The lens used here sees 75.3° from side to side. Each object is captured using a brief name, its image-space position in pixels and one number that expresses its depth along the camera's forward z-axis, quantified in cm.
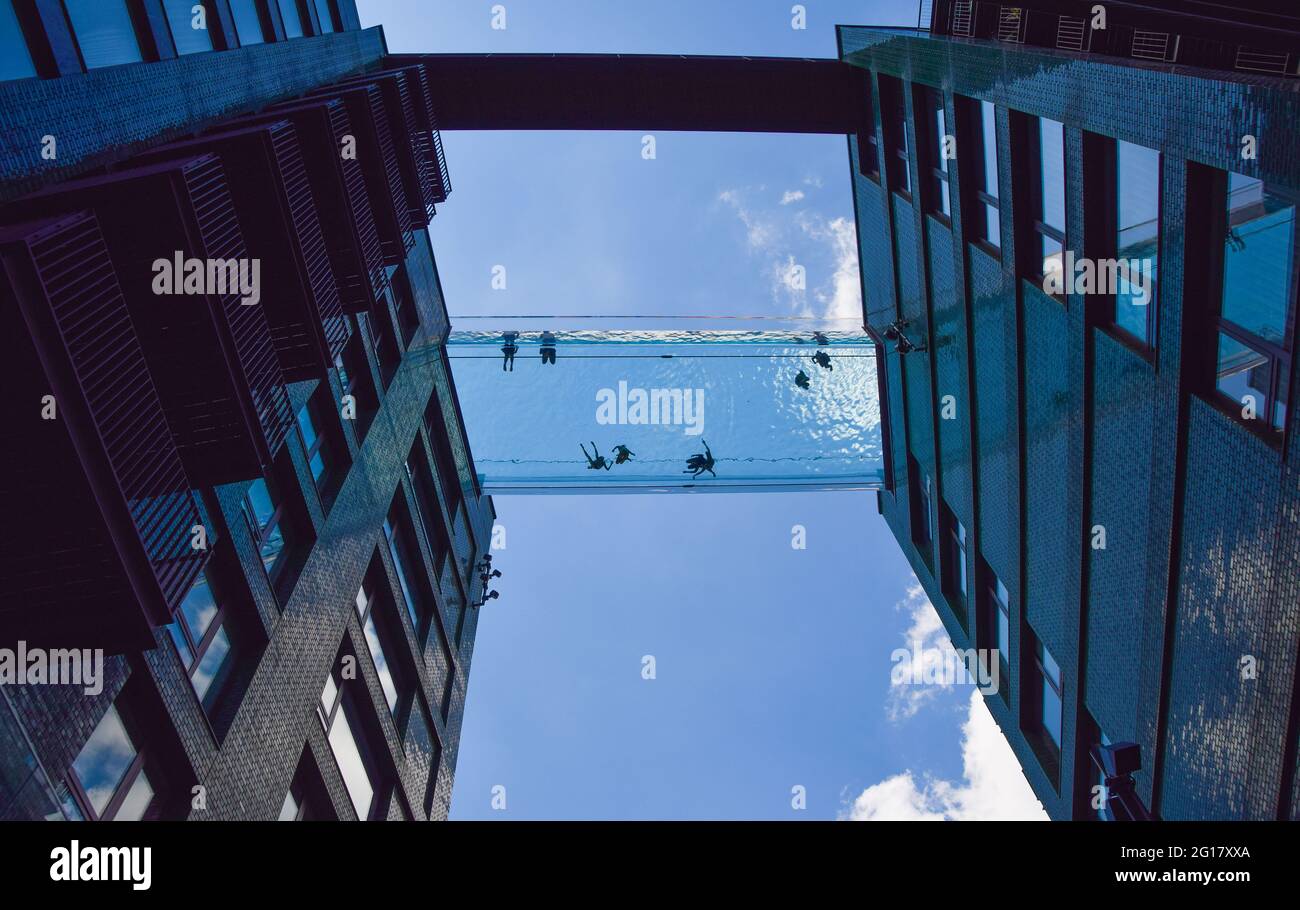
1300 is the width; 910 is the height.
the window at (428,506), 1764
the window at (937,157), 1419
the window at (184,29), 1026
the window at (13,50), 696
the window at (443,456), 1859
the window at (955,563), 1561
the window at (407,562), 1605
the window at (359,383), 1421
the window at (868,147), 1828
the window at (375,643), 1407
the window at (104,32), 818
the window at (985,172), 1231
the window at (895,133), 1644
